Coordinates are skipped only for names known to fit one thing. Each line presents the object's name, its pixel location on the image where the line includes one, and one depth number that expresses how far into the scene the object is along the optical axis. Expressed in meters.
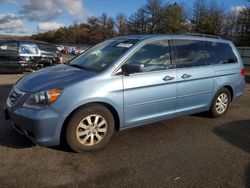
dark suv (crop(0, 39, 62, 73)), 8.41
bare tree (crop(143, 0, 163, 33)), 42.72
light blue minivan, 2.60
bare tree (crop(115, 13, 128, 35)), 50.61
